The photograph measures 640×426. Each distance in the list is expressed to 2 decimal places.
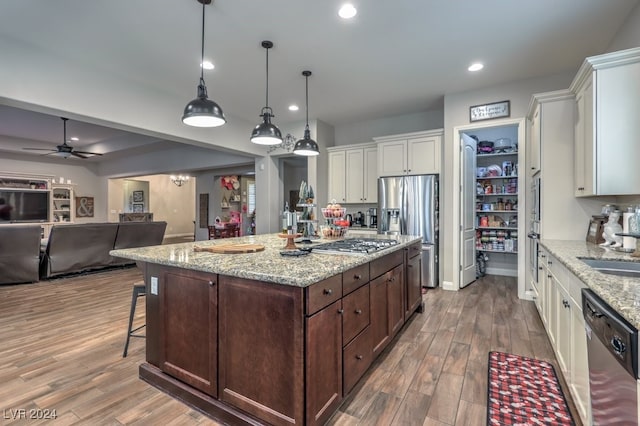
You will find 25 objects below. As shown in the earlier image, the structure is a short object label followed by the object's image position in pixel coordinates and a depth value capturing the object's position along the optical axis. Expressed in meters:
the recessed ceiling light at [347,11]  2.53
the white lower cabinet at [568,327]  1.62
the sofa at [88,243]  5.12
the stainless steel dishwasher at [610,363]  0.96
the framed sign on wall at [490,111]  4.14
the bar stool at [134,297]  2.52
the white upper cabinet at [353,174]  5.51
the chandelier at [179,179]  11.59
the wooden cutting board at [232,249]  2.22
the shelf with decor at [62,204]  8.98
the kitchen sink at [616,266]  1.89
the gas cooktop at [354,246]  2.21
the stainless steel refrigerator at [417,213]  4.67
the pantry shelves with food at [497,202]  5.23
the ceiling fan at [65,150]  6.23
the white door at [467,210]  4.60
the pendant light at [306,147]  3.54
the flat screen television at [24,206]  8.09
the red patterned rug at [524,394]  1.76
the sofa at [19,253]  4.68
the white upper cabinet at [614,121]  2.24
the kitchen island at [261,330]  1.52
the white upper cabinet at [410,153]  4.76
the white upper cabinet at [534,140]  3.29
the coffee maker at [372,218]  5.65
